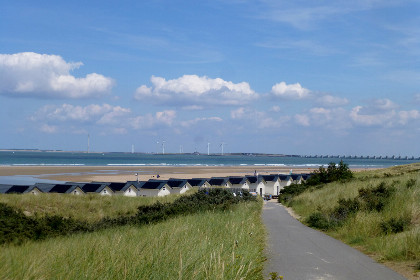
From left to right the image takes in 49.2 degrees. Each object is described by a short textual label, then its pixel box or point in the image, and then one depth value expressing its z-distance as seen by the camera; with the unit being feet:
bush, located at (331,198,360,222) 63.66
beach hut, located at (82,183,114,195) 181.45
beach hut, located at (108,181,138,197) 187.93
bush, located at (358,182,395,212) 62.18
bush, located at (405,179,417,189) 70.74
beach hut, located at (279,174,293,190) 237.25
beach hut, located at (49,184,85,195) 168.96
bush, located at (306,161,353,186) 158.92
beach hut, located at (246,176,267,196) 223.59
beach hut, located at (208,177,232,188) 217.97
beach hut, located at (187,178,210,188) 209.97
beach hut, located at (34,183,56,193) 168.98
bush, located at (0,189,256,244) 64.28
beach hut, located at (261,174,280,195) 230.68
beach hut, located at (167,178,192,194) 201.36
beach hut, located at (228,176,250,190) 221.66
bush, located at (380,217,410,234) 48.20
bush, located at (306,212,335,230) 62.65
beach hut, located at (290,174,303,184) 253.71
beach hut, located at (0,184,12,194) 161.36
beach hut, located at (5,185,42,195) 159.35
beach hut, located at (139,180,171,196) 196.03
